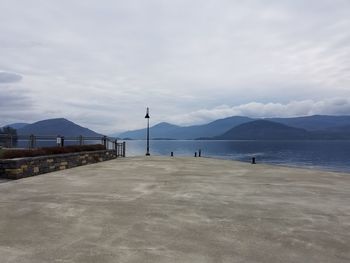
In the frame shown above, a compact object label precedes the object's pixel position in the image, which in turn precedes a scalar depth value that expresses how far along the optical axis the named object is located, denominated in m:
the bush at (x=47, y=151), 15.93
